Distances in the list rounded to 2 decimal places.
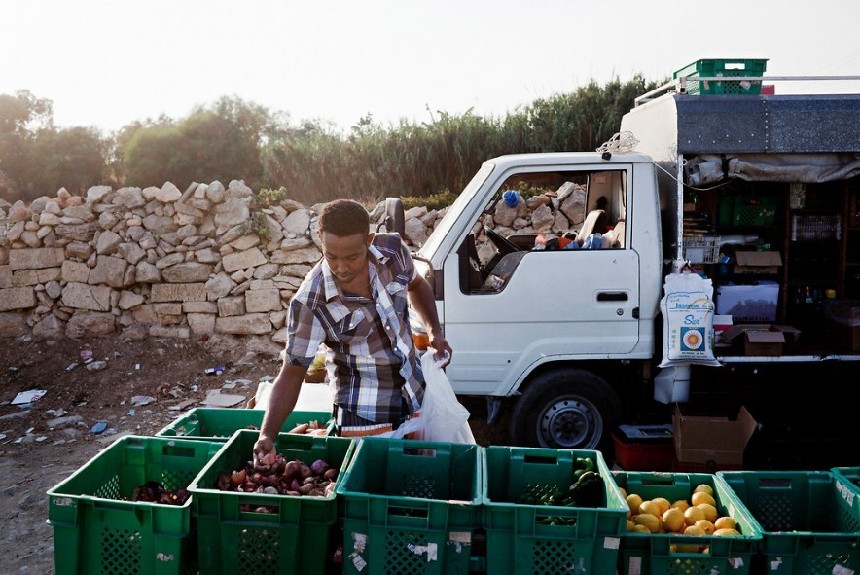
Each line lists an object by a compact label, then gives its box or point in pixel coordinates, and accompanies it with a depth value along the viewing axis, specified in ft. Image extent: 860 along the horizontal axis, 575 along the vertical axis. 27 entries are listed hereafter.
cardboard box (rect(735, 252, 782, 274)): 17.33
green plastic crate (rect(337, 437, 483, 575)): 8.21
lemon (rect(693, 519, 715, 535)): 8.69
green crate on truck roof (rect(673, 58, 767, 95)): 16.70
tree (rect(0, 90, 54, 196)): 54.29
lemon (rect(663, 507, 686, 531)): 8.93
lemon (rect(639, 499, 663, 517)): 9.18
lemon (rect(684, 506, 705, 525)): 9.01
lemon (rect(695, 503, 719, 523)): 9.09
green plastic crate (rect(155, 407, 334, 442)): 11.65
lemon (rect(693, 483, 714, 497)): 9.55
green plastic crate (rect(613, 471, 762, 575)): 8.00
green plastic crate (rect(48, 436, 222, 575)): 8.34
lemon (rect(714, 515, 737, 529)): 8.63
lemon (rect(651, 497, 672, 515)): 9.34
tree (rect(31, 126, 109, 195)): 54.65
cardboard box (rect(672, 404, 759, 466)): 15.46
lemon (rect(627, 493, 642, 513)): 9.34
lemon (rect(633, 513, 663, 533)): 8.87
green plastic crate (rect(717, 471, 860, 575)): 9.48
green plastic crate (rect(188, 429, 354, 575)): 8.33
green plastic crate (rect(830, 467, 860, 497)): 9.42
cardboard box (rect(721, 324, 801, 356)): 16.06
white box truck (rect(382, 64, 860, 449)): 16.25
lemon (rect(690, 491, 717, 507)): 9.37
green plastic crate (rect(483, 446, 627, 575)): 7.94
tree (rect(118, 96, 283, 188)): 55.21
